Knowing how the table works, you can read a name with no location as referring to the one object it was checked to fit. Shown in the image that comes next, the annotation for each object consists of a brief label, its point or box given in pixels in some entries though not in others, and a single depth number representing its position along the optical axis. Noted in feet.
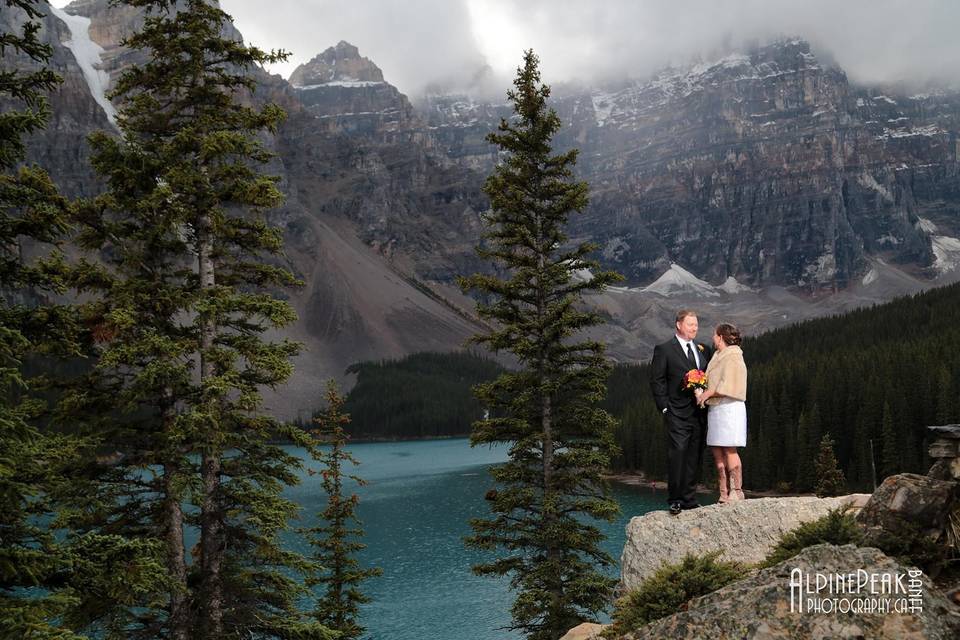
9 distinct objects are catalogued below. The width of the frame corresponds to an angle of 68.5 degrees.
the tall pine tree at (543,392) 63.41
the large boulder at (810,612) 24.07
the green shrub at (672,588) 29.50
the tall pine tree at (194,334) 42.09
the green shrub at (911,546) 28.53
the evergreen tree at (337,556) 86.74
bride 42.47
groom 44.16
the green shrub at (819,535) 28.71
